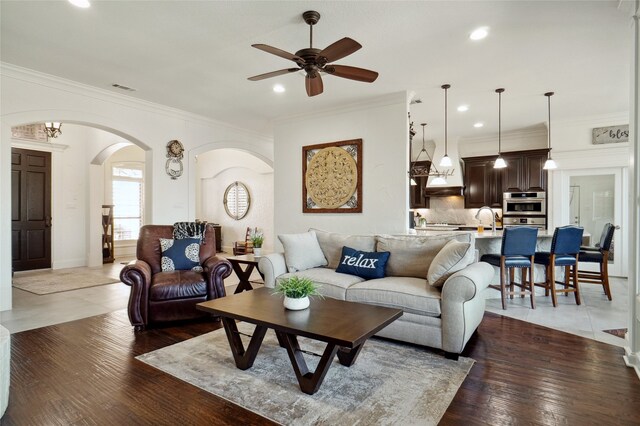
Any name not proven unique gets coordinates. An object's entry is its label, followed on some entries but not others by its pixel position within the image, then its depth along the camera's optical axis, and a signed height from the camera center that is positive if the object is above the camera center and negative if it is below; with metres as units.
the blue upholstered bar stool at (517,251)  4.23 -0.49
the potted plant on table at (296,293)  2.56 -0.61
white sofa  2.81 -0.69
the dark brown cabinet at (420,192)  8.15 +0.45
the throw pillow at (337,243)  4.05 -0.39
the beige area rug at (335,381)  2.07 -1.20
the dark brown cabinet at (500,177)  6.78 +0.70
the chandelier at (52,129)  6.34 +1.50
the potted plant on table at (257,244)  4.97 -0.48
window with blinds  8.87 +0.30
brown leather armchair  3.51 -0.81
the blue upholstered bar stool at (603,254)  4.66 -0.58
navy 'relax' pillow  3.67 -0.57
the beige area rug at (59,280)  5.38 -1.21
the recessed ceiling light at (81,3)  2.87 +1.73
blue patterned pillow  4.11 -0.53
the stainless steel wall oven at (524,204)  6.68 +0.14
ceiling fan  2.64 +1.23
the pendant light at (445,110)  4.68 +1.68
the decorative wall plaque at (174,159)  5.92 +0.89
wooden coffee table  2.16 -0.74
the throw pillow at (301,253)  3.97 -0.49
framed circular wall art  5.44 +0.55
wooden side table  4.84 -0.86
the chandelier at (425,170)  7.73 +0.95
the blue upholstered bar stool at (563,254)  4.37 -0.56
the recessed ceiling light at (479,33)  3.21 +1.68
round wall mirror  9.86 +0.30
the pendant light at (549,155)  5.02 +0.95
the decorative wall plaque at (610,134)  5.98 +1.34
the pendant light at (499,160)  5.11 +0.80
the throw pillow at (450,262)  3.08 -0.46
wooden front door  6.69 +0.02
